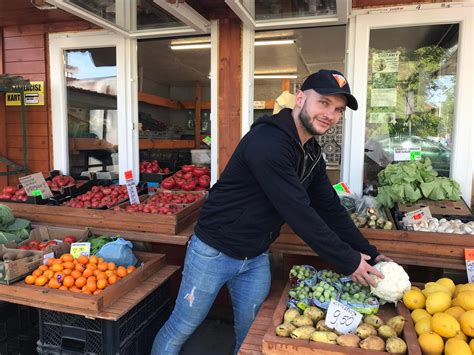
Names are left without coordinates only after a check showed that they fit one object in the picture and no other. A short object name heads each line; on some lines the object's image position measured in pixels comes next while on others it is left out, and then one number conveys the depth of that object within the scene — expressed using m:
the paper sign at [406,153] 3.34
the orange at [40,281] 2.38
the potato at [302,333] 1.67
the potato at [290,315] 1.80
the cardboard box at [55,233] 3.04
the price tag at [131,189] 3.36
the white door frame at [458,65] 3.10
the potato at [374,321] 1.77
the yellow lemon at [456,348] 1.51
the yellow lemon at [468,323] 1.60
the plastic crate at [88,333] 2.31
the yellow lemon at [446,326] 1.61
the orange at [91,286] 2.32
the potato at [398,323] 1.73
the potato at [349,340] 1.61
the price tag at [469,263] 2.27
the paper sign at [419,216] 2.53
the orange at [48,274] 2.42
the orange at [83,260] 2.59
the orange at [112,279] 2.42
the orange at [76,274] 2.42
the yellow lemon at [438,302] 1.80
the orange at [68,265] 2.51
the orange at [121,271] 2.54
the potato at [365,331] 1.68
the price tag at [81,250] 2.74
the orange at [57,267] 2.46
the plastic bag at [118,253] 2.70
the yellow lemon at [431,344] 1.56
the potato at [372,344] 1.59
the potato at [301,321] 1.76
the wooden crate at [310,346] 1.56
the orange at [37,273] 2.45
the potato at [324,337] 1.65
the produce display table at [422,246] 2.35
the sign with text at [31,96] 4.30
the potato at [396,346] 1.56
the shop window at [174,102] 4.48
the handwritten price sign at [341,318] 1.74
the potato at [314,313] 1.83
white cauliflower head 1.90
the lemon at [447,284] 1.99
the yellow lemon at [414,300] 1.90
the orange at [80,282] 2.36
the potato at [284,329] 1.69
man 1.72
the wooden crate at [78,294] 2.18
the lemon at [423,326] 1.68
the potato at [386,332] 1.68
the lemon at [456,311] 1.72
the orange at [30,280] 2.41
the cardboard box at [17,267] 2.38
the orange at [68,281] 2.36
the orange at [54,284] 2.36
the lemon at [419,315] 1.78
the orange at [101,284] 2.35
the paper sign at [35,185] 3.52
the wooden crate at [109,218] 2.96
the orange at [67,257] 2.60
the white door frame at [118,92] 3.98
